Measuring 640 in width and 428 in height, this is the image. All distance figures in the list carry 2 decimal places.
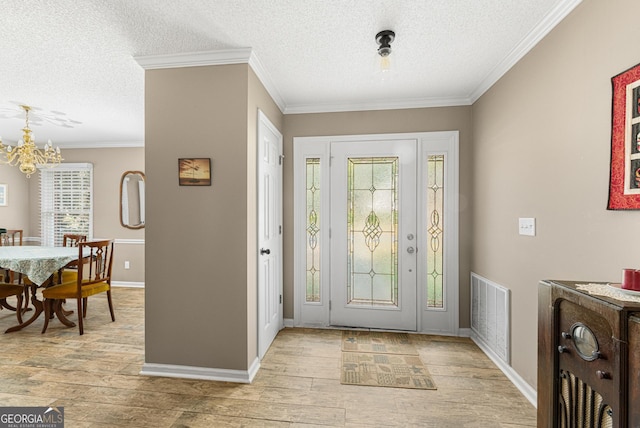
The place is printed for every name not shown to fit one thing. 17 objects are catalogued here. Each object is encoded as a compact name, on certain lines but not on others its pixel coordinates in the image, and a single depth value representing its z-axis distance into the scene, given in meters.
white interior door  2.58
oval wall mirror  5.12
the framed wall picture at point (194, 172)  2.31
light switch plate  2.11
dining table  3.12
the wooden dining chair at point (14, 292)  3.22
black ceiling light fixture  1.99
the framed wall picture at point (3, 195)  5.06
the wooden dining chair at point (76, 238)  4.32
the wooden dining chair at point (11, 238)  4.68
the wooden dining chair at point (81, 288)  3.14
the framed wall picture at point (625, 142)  1.32
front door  3.24
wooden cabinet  0.88
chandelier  3.48
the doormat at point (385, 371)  2.28
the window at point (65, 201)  5.23
